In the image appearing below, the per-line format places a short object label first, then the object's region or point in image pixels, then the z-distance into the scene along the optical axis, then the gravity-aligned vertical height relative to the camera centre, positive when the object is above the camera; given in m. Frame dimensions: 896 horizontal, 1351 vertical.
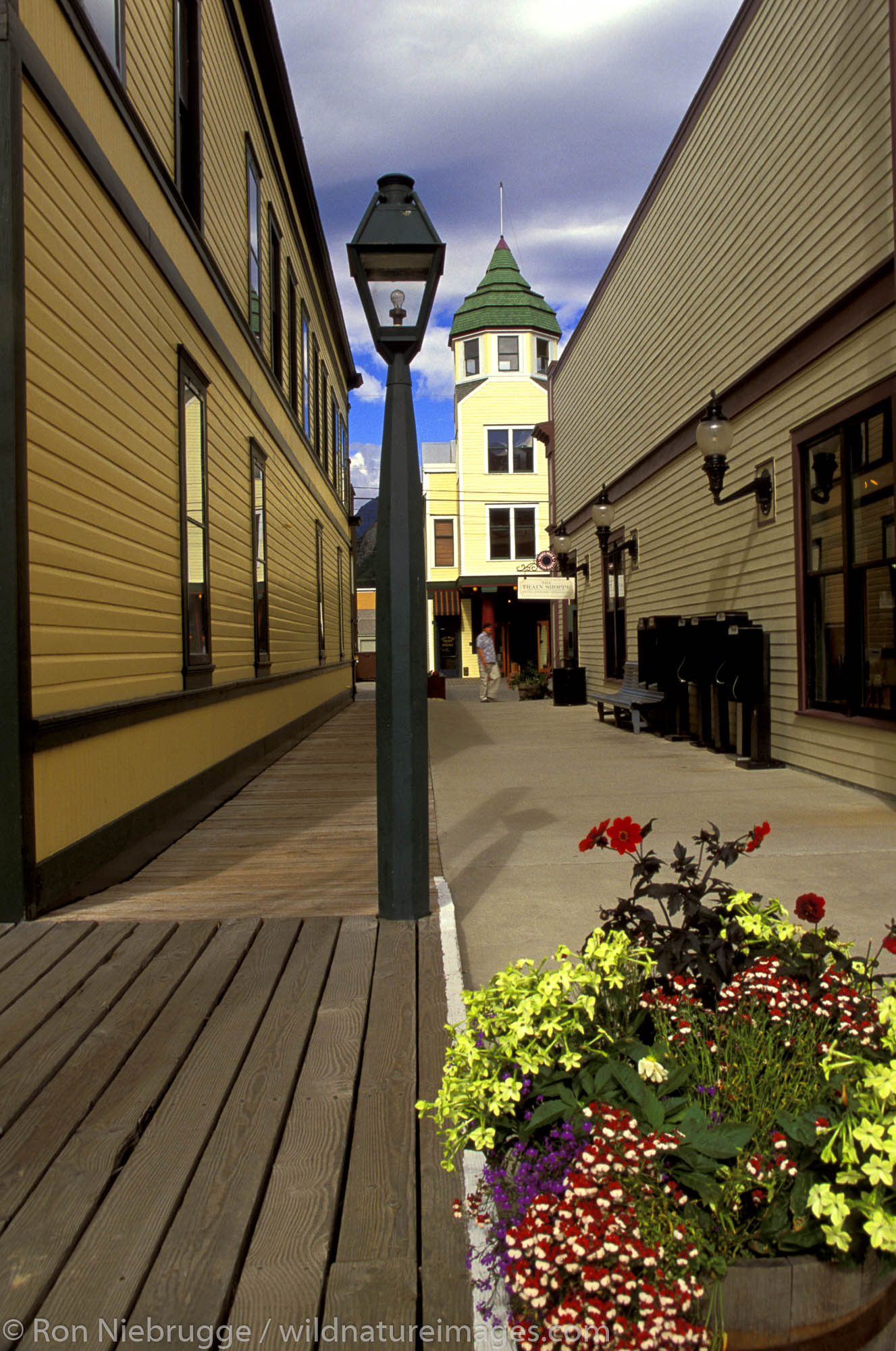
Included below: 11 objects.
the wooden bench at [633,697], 13.09 -0.47
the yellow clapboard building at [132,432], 4.43 +1.48
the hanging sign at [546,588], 19.47 +1.48
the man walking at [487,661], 20.91 +0.07
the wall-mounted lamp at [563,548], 20.33 +2.38
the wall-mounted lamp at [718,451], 9.48 +2.10
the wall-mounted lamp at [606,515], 15.31 +2.28
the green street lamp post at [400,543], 4.18 +0.51
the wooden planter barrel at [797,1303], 1.63 -1.05
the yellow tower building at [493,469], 32.16 +6.30
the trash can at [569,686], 19.19 -0.44
